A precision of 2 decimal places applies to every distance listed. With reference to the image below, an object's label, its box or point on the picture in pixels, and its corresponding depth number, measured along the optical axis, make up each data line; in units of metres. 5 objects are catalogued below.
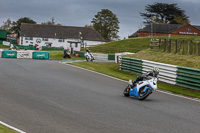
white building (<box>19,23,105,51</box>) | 103.62
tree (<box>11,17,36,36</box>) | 131.50
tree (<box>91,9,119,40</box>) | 116.94
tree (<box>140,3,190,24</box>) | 114.41
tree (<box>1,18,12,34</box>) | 165.88
